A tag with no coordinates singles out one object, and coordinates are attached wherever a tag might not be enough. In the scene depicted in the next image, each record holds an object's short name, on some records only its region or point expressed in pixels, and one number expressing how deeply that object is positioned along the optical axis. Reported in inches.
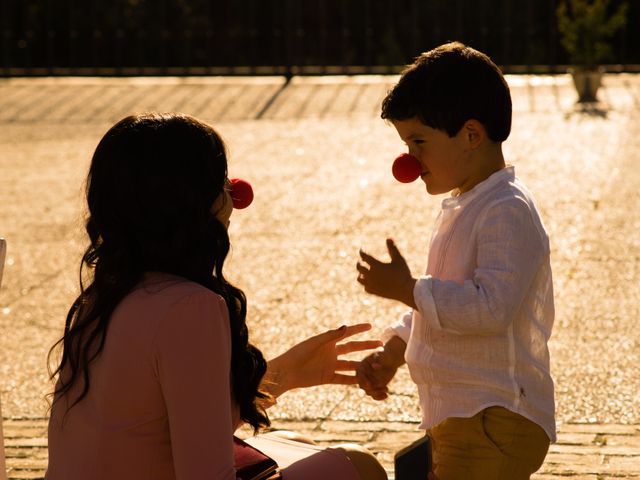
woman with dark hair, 186.4
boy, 220.5
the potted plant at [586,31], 1177.4
